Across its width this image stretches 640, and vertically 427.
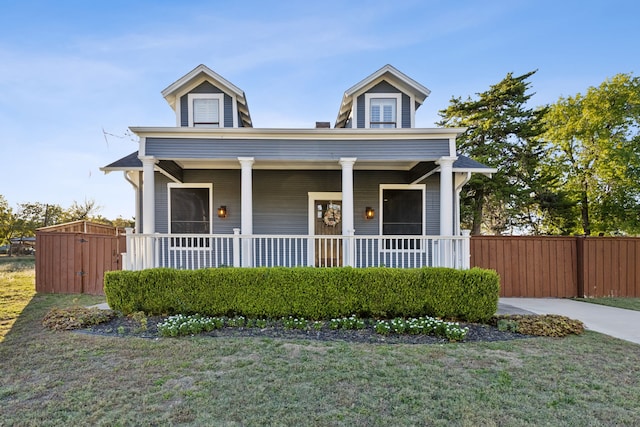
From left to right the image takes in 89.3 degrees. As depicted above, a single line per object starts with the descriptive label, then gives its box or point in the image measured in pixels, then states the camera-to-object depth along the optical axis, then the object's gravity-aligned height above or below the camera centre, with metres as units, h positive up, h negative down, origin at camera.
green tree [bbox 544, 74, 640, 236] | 12.86 +2.86
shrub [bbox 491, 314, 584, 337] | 4.77 -1.64
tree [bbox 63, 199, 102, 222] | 27.04 +0.91
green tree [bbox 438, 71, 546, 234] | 15.16 +3.38
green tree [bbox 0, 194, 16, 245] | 21.42 -0.05
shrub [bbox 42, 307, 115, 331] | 4.95 -1.56
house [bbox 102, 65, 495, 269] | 6.64 +1.16
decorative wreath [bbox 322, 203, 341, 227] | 8.97 +0.06
